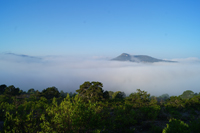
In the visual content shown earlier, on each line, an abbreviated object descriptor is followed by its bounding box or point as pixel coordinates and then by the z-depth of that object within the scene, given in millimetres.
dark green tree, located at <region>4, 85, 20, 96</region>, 40781
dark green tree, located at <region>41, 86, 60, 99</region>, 40388
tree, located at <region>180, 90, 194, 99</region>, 89412
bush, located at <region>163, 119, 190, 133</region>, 10461
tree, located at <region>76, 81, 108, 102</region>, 32125
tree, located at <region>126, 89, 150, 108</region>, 31523
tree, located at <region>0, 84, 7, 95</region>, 46550
